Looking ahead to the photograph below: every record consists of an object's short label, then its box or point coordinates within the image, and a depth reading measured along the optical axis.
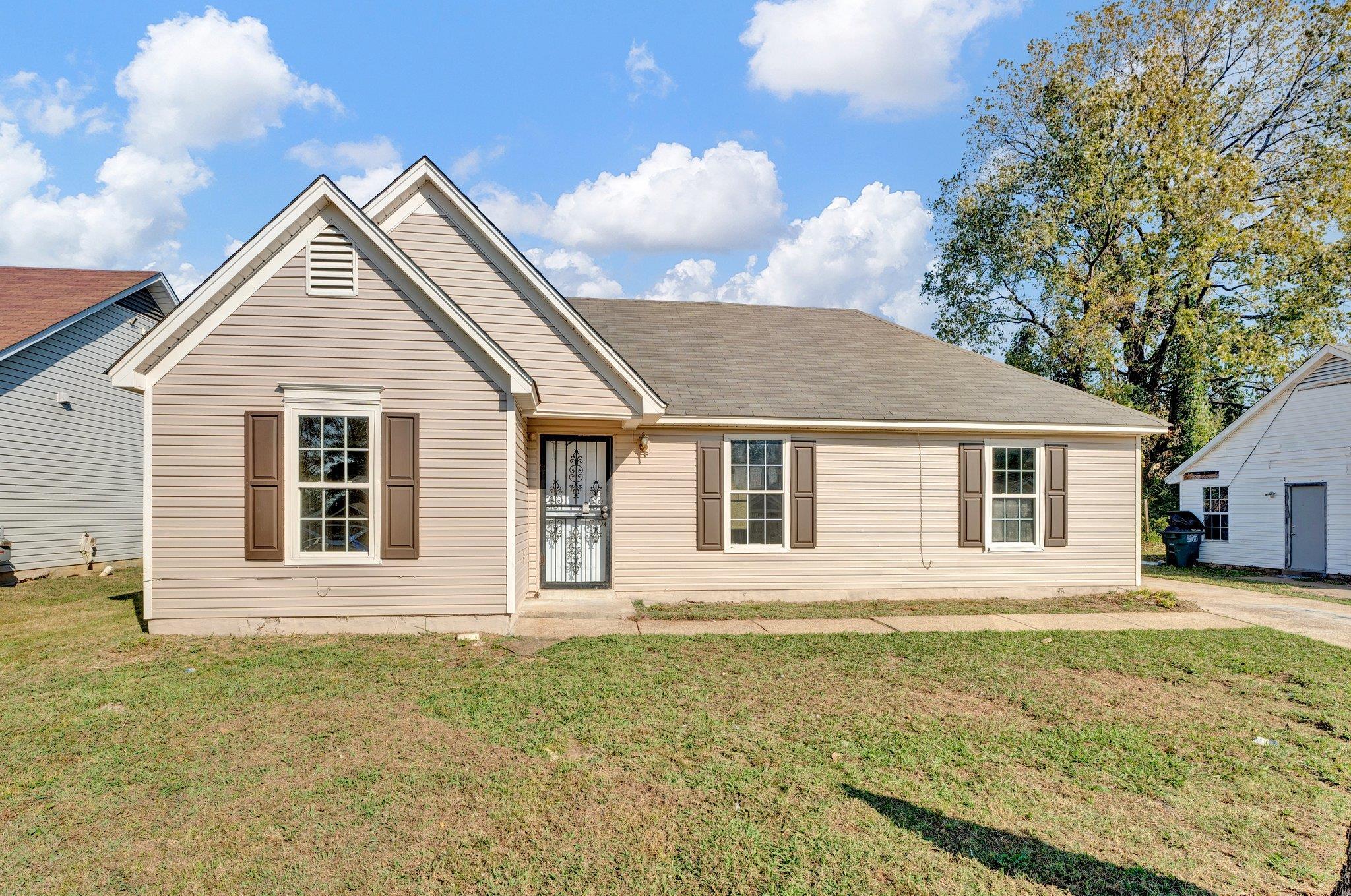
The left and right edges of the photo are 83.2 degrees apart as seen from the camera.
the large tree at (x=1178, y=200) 22.70
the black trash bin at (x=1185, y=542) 19.14
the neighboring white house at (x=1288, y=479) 16.19
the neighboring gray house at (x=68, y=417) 13.44
